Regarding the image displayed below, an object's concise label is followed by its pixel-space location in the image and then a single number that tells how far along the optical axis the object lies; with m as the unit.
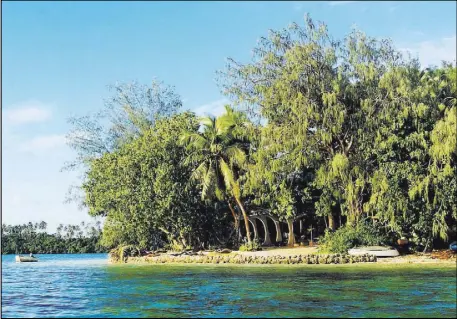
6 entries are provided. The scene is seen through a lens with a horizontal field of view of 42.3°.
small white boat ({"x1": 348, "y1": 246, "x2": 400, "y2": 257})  23.69
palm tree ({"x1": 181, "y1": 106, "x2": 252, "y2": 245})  30.03
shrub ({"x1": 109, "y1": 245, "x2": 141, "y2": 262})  31.52
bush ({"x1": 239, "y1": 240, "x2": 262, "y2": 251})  29.23
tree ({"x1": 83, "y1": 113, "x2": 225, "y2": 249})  29.38
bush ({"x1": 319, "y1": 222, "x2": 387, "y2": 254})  24.66
